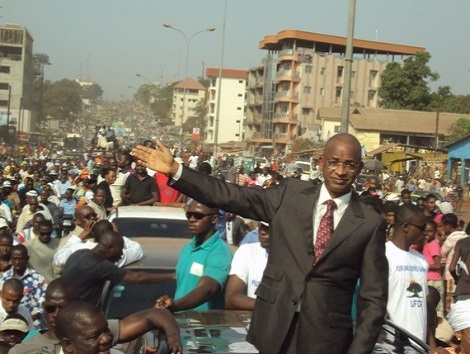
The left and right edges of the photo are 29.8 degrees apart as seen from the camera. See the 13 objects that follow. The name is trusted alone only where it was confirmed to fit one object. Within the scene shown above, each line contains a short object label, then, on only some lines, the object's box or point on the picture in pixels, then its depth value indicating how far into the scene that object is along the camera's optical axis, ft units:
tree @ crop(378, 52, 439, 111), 227.61
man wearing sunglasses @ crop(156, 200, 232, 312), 18.16
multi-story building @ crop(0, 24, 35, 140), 367.66
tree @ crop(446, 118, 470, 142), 200.03
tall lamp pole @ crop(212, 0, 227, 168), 136.98
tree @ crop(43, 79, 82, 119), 526.16
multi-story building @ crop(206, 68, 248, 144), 399.65
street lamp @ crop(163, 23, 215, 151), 148.11
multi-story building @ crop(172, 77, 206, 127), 555.73
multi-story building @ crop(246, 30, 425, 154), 286.46
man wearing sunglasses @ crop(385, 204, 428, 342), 19.75
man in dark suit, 12.03
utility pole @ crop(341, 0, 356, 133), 48.56
